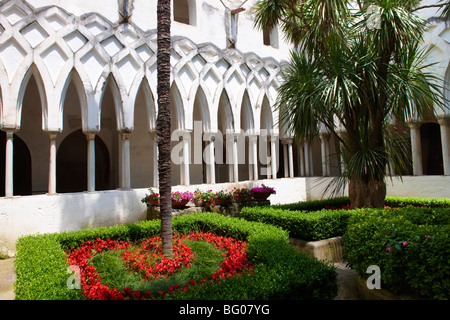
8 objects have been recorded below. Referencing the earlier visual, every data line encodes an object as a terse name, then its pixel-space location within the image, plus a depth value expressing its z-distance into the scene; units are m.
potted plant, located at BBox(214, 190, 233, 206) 9.32
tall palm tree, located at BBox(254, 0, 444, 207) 6.85
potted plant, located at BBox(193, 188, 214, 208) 9.03
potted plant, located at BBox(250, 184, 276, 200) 9.77
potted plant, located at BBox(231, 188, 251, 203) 9.77
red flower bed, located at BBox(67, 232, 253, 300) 3.78
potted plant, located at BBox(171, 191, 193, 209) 8.41
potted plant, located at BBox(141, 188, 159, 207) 8.66
